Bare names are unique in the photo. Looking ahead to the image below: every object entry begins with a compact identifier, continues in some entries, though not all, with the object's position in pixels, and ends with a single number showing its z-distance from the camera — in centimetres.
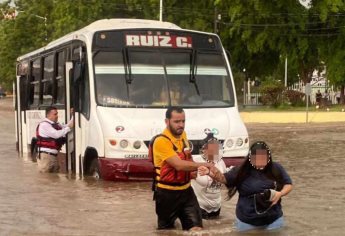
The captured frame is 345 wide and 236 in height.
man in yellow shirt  755
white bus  1222
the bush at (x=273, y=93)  5303
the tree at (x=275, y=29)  4247
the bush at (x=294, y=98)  5522
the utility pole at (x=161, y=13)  4272
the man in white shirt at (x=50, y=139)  1396
